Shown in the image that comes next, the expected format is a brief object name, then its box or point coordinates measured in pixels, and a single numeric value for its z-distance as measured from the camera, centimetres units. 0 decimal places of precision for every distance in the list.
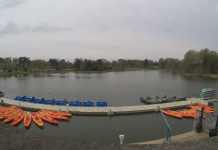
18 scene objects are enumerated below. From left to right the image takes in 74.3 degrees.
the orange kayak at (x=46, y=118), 1733
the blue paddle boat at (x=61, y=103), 2338
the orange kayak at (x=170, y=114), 1964
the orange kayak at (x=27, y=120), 1652
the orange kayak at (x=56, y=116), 1820
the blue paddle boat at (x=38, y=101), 2513
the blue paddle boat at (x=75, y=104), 2307
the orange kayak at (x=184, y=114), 1982
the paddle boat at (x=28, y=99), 2563
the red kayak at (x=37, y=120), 1665
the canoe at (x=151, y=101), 2729
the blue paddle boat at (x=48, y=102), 2457
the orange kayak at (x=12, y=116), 1757
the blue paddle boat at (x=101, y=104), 2298
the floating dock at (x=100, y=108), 2003
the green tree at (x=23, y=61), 11824
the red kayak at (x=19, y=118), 1701
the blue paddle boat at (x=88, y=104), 2325
